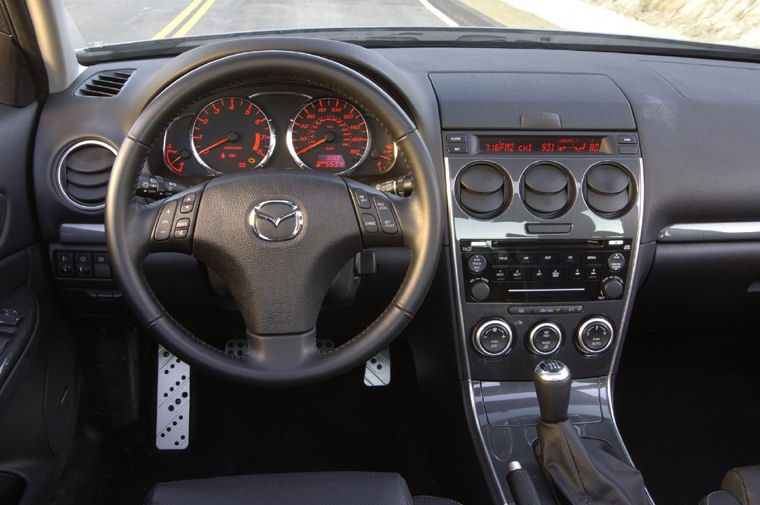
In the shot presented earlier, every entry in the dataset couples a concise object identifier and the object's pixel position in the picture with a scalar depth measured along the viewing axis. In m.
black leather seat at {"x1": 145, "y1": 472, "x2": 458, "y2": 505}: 1.42
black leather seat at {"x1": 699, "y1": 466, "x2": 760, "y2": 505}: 1.45
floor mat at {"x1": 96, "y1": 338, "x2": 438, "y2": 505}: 2.44
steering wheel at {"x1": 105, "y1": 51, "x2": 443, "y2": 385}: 1.36
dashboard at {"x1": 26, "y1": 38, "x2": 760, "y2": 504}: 1.79
